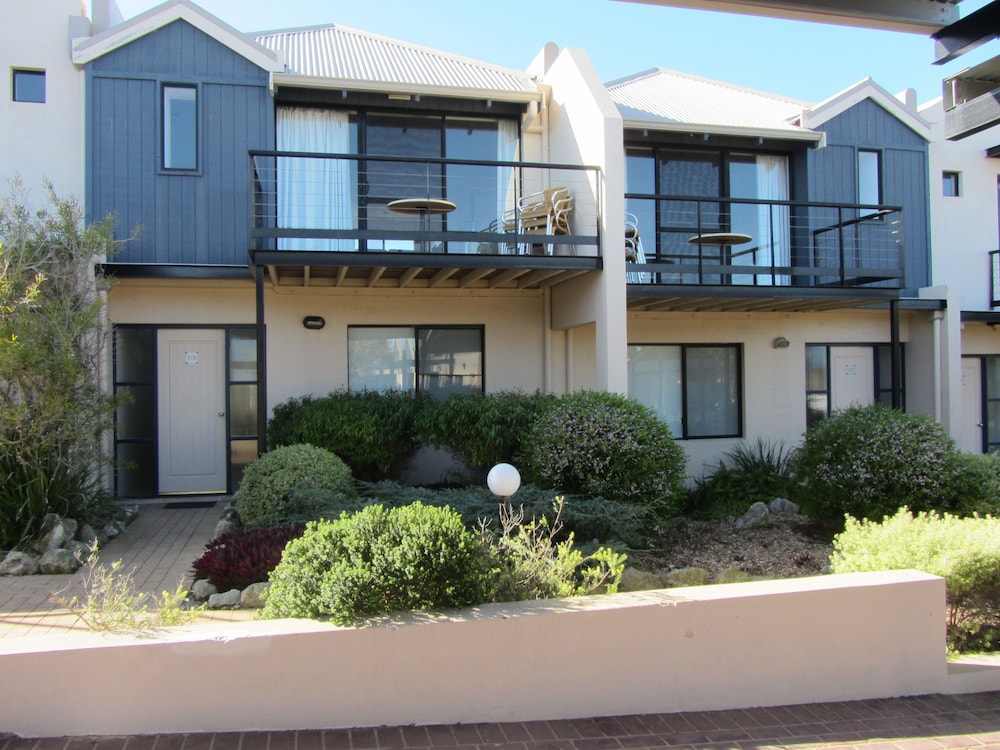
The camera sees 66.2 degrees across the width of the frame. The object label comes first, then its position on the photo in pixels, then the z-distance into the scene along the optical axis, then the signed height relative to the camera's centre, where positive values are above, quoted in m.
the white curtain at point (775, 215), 11.85 +2.63
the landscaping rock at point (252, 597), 5.07 -1.39
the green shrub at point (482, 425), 8.92 -0.45
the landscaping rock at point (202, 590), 5.47 -1.46
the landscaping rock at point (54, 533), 6.66 -1.28
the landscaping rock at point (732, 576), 5.61 -1.42
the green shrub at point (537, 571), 4.41 -1.10
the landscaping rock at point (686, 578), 5.50 -1.40
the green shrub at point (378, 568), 3.90 -0.94
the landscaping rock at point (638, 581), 5.26 -1.36
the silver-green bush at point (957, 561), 4.79 -1.15
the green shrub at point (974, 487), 8.05 -1.12
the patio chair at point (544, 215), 9.84 +2.24
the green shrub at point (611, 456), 7.71 -0.73
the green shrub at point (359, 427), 9.09 -0.48
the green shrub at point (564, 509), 6.61 -1.10
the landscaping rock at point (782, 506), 9.52 -1.53
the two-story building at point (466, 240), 9.64 +1.98
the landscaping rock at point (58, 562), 6.31 -1.43
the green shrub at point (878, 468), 8.14 -0.91
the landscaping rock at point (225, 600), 5.13 -1.43
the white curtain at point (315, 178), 10.35 +2.86
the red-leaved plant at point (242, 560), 5.52 -1.26
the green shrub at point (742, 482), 9.88 -1.35
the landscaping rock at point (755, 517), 8.68 -1.54
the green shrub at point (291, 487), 7.05 -0.96
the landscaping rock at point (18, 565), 6.25 -1.44
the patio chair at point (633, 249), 10.31 +1.85
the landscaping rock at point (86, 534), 7.18 -1.37
